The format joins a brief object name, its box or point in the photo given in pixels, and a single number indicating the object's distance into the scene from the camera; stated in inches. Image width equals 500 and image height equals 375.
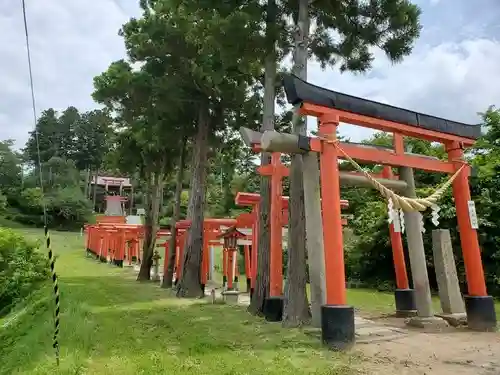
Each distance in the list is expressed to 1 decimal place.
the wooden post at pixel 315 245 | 283.9
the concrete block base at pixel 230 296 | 479.2
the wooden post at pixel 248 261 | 623.9
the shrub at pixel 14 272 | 446.6
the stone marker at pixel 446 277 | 322.7
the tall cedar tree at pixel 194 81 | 506.0
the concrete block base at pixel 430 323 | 305.6
